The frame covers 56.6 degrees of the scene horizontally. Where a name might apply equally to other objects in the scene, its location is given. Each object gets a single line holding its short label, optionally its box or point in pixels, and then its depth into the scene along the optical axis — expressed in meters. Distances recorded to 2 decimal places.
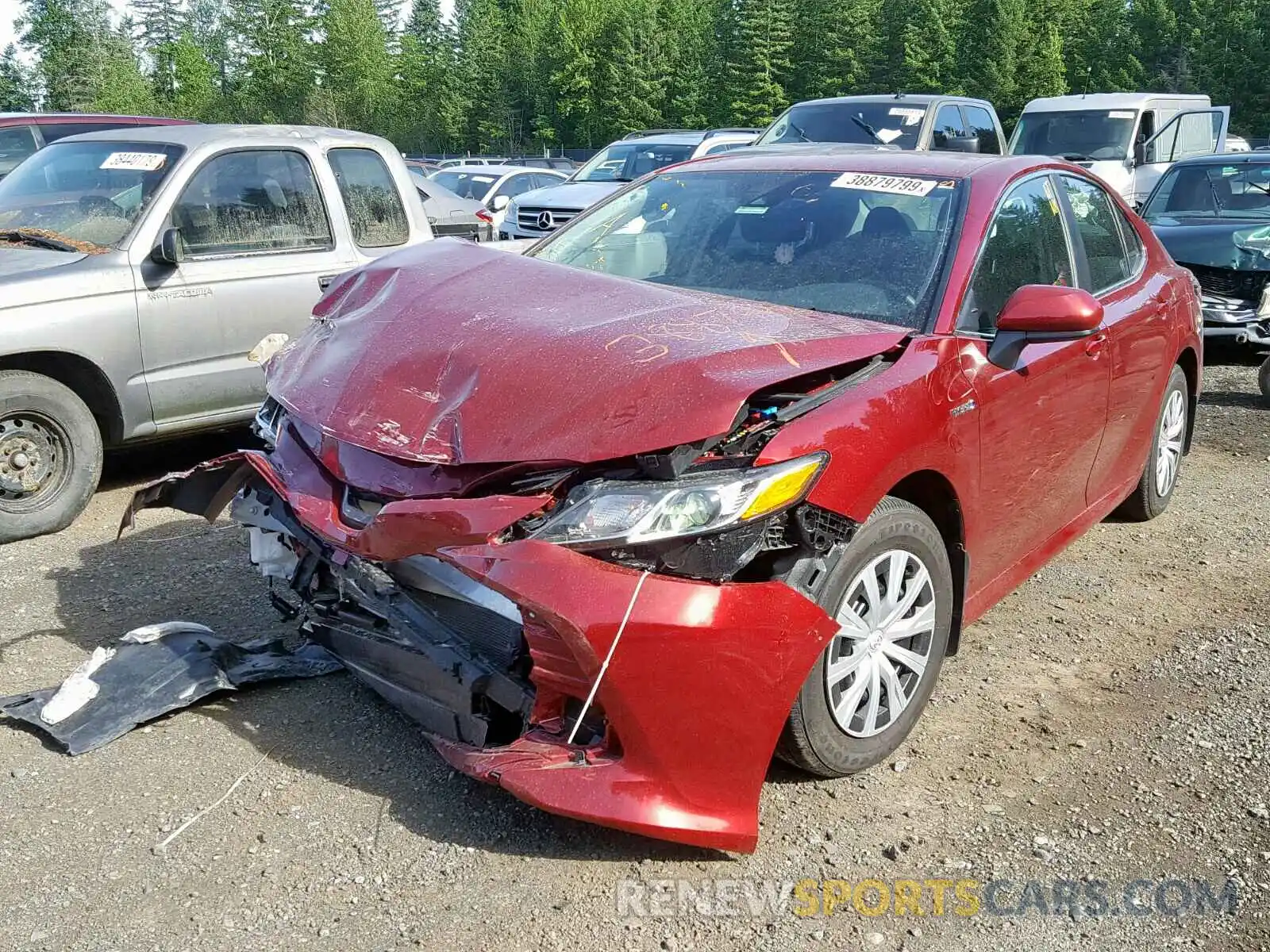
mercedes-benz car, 14.02
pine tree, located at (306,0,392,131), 68.62
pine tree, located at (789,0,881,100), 59.41
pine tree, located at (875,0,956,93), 55.94
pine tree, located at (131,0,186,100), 114.44
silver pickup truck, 5.34
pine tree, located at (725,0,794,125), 58.81
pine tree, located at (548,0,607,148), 63.47
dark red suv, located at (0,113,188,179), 9.34
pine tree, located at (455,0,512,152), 69.44
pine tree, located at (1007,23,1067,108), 53.06
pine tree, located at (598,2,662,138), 61.75
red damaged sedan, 2.78
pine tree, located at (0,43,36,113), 80.24
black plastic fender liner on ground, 3.47
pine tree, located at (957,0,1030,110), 53.28
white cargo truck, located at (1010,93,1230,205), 15.55
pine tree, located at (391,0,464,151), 70.12
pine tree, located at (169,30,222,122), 72.69
